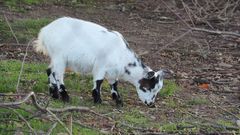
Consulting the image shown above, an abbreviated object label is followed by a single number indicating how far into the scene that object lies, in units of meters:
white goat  14.03
